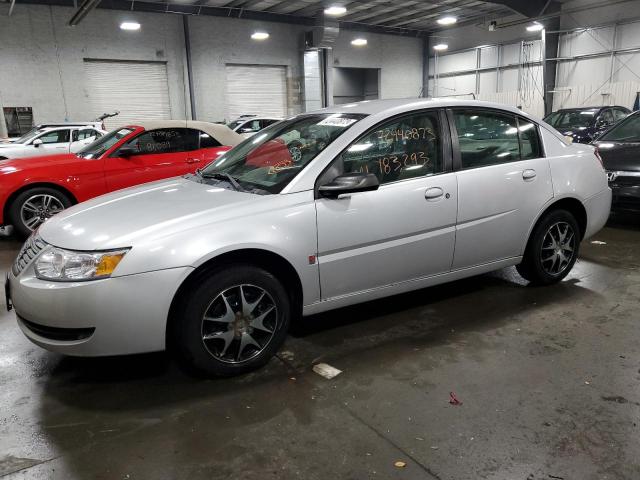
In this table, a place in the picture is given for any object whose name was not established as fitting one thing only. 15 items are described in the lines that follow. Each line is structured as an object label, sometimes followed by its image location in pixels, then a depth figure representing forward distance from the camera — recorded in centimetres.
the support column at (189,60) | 1695
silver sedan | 254
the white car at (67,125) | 1176
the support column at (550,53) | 1770
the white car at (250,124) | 1444
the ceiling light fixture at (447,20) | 1784
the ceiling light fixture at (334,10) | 1634
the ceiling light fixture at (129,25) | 1549
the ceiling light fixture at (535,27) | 1770
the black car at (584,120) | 1221
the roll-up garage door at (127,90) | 1608
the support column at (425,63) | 2302
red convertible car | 611
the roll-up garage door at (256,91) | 1836
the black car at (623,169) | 584
